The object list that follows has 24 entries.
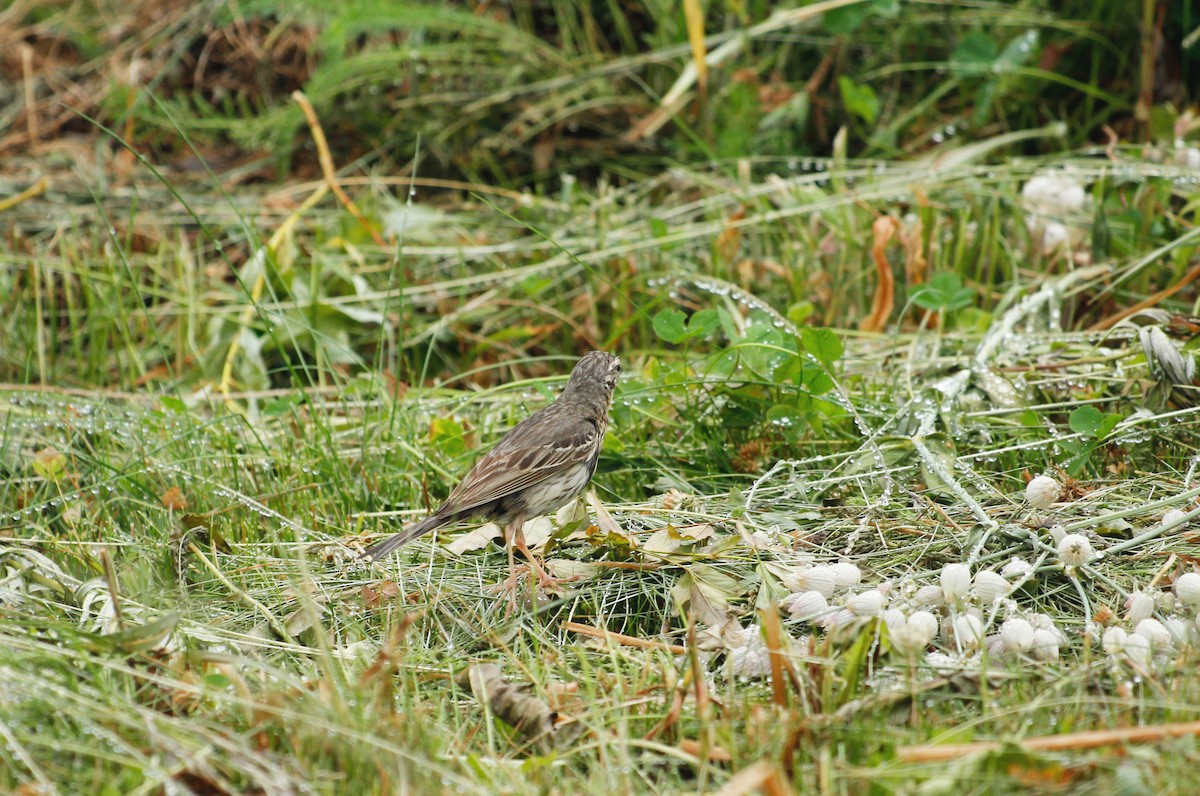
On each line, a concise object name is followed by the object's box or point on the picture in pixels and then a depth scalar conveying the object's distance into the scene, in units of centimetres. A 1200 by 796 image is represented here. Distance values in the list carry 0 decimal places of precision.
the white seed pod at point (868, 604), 636
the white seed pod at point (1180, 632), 591
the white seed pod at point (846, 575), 673
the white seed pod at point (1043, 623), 615
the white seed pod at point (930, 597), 648
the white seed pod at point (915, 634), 561
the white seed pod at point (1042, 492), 715
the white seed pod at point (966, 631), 602
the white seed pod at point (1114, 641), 572
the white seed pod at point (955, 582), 629
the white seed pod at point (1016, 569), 656
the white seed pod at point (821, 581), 673
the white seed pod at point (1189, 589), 603
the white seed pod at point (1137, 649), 567
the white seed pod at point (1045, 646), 591
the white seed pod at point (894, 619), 611
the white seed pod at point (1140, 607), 609
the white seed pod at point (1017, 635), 593
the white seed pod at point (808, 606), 654
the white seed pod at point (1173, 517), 678
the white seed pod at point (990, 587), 638
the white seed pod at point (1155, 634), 578
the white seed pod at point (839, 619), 637
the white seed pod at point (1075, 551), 651
